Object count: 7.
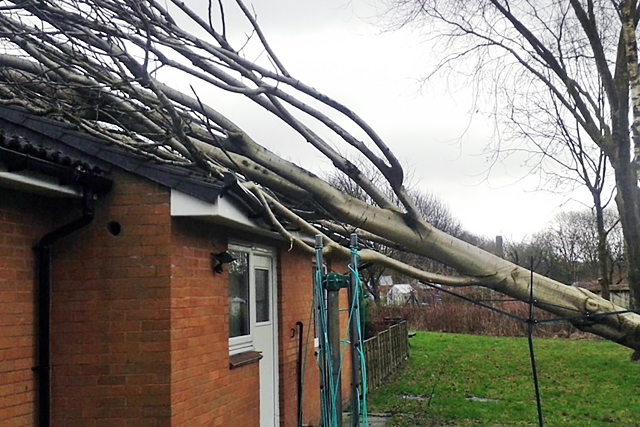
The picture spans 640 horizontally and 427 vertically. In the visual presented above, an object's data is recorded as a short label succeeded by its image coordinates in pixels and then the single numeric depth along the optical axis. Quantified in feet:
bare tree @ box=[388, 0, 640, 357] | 26.09
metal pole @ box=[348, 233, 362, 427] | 13.56
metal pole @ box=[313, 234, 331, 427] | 14.05
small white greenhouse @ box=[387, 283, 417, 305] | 111.03
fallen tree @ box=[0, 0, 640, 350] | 18.01
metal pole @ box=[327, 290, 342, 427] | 13.50
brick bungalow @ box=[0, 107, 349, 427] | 16.63
